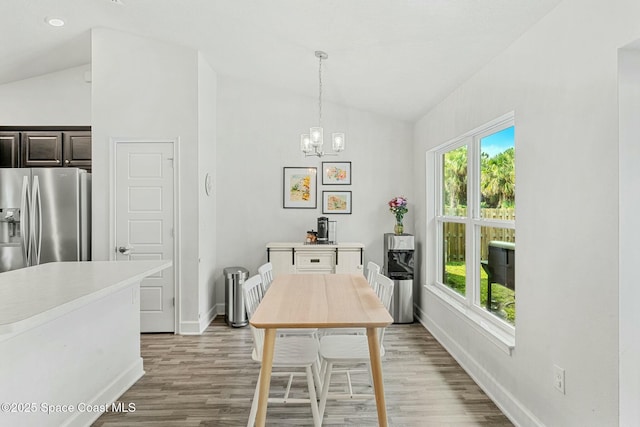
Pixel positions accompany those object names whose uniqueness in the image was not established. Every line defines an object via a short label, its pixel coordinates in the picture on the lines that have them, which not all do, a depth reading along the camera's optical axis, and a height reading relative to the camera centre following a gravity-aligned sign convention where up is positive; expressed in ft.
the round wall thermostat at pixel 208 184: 14.63 +1.21
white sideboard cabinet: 15.12 -1.66
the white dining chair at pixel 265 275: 10.65 -1.71
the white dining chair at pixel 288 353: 7.52 -2.83
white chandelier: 10.94 +2.15
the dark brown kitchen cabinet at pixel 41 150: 15.17 +2.58
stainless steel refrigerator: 12.98 -0.01
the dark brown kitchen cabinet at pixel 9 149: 15.17 +2.62
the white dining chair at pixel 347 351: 7.66 -2.80
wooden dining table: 6.77 -1.85
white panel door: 13.60 -0.09
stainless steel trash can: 14.58 -3.14
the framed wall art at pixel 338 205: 16.58 +0.42
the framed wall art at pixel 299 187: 16.43 +1.18
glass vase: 15.51 -0.55
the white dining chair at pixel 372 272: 10.68 -1.61
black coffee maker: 15.70 -0.66
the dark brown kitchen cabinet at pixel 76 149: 15.21 +2.63
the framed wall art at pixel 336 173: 16.57 +1.78
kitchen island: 5.92 -2.43
